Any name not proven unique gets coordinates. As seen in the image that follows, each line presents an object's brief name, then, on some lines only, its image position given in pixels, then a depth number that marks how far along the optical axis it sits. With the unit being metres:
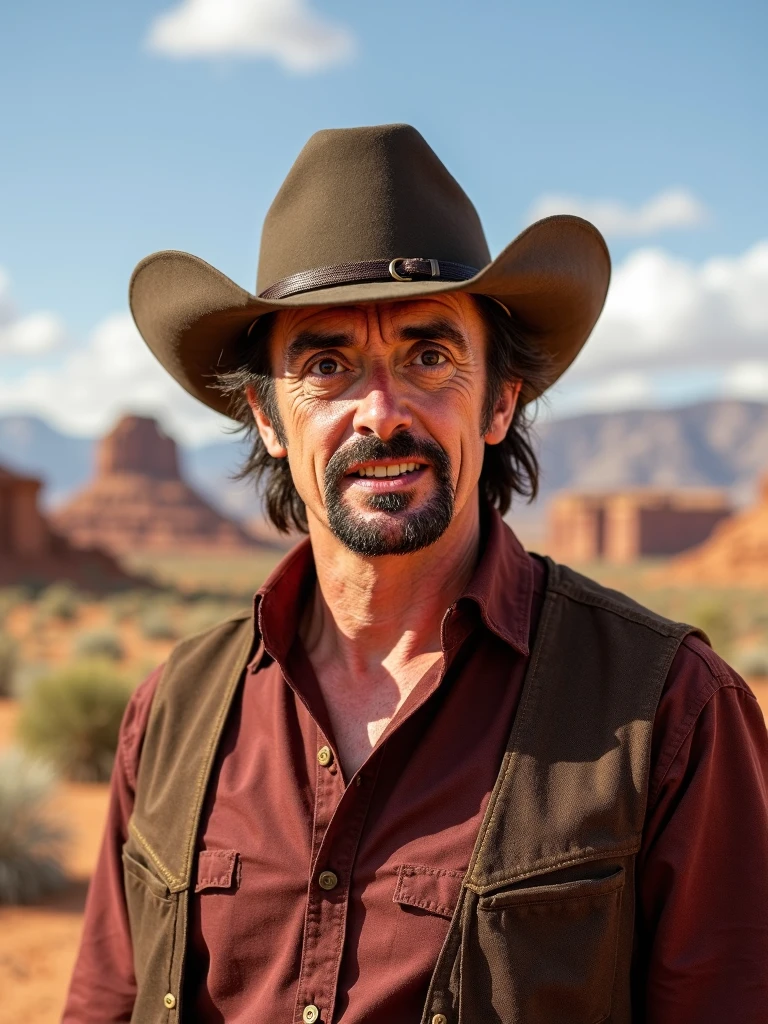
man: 1.89
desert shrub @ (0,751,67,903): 7.02
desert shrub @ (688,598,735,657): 18.03
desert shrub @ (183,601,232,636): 21.48
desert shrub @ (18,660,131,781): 9.93
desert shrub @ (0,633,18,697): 14.25
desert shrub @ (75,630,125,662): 17.20
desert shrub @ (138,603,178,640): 20.47
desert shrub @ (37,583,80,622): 23.95
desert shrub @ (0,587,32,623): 24.37
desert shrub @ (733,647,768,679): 14.16
